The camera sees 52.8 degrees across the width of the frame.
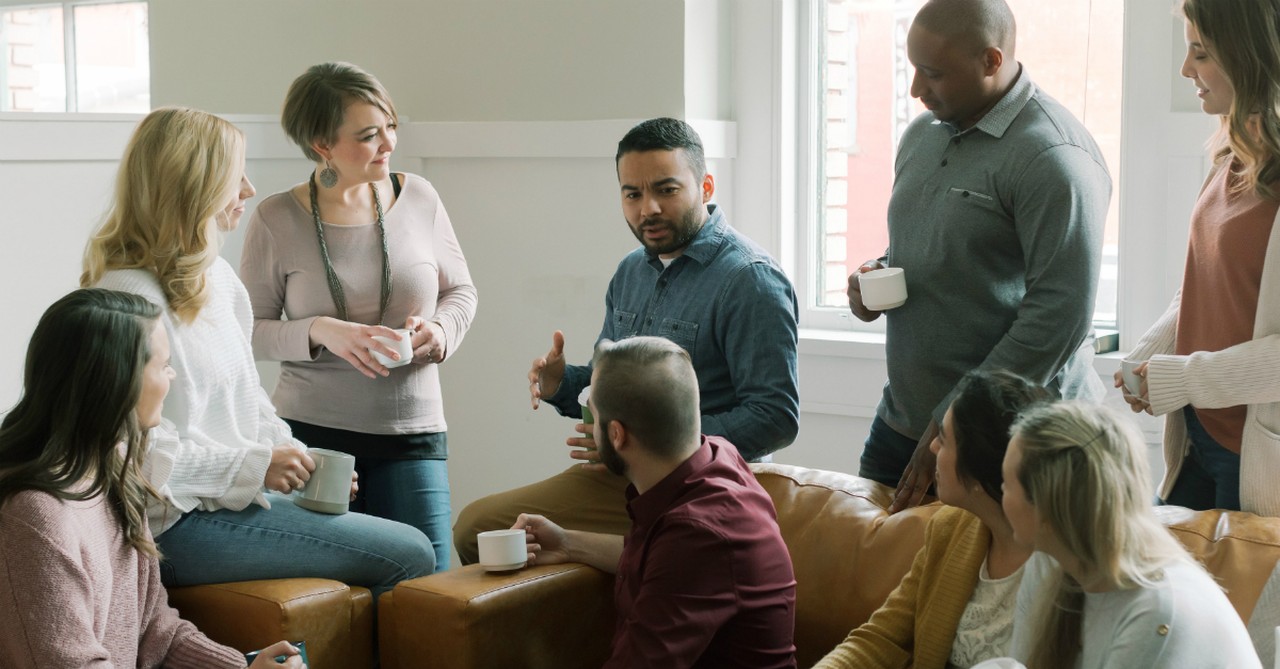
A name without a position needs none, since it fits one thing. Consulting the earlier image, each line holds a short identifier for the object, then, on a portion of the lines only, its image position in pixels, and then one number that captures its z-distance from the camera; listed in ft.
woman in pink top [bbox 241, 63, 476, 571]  8.98
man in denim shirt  8.07
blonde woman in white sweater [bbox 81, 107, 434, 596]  7.30
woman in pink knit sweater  5.91
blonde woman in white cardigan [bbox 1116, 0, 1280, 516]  6.57
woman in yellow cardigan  5.85
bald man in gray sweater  7.32
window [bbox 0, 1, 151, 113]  18.31
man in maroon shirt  6.26
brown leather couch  7.20
